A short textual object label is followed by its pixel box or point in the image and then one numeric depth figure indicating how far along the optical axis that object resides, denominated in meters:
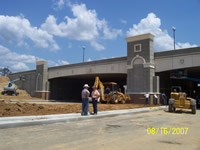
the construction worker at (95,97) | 11.80
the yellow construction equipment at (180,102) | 15.38
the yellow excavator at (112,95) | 24.64
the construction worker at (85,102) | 11.52
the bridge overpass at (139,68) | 24.12
